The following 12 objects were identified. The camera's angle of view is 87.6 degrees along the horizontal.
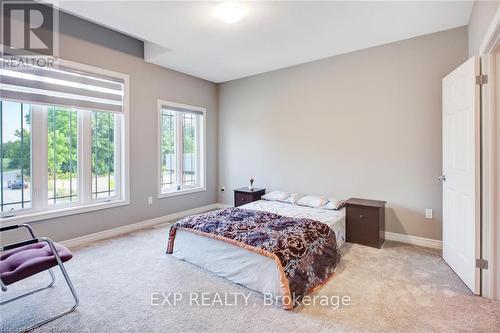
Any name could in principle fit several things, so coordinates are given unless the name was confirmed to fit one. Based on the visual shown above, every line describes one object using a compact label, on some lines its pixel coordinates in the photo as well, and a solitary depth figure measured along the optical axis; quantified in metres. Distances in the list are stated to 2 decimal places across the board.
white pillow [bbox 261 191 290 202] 4.09
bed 2.11
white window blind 2.80
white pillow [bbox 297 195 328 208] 3.66
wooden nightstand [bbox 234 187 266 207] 4.57
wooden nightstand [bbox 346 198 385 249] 3.23
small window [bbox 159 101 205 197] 4.55
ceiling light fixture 2.57
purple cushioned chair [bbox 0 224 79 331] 1.71
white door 2.18
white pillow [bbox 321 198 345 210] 3.50
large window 2.88
